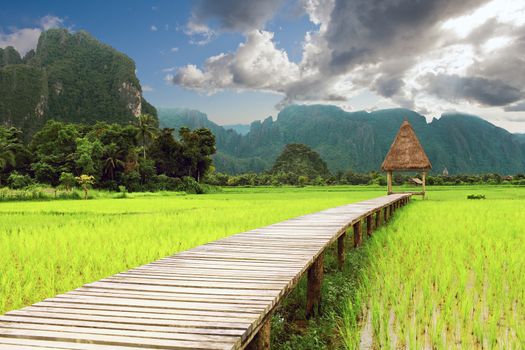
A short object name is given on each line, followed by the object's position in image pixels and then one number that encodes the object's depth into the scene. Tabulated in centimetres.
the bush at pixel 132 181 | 3650
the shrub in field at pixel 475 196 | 2046
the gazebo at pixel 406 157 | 2055
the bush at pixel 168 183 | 3789
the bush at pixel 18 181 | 3450
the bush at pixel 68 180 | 3133
